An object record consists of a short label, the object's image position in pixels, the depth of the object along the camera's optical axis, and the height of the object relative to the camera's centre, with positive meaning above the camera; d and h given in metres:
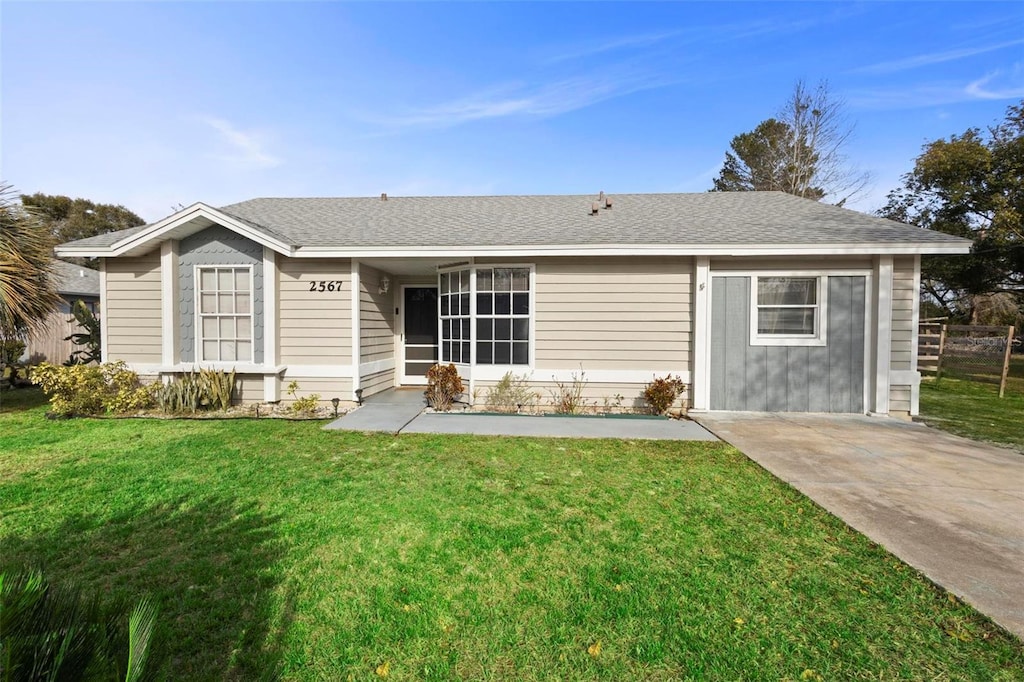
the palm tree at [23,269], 7.32 +0.93
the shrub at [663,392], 7.47 -0.99
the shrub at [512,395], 7.93 -1.12
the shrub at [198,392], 7.52 -1.11
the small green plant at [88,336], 9.60 -0.23
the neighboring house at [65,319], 13.77 +0.20
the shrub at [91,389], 7.22 -1.06
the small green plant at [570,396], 7.84 -1.12
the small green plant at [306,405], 7.70 -1.31
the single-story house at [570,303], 7.44 +0.50
